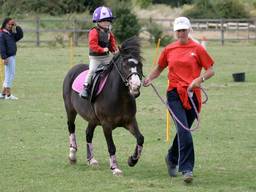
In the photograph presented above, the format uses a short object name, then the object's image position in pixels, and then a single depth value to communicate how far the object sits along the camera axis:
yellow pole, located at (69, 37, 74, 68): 32.20
